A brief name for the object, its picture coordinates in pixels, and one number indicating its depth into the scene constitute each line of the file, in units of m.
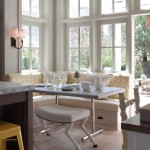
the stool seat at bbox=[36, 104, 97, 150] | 2.96
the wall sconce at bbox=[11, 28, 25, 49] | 4.57
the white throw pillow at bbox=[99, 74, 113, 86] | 4.50
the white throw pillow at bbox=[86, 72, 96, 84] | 4.65
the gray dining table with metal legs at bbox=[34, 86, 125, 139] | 3.12
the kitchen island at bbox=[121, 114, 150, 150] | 1.04
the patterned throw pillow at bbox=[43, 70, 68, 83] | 4.81
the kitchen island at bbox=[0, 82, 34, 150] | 2.04
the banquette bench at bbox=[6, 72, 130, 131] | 4.02
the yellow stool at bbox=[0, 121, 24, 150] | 1.90
